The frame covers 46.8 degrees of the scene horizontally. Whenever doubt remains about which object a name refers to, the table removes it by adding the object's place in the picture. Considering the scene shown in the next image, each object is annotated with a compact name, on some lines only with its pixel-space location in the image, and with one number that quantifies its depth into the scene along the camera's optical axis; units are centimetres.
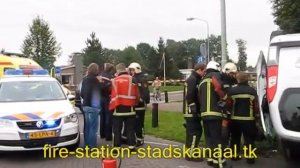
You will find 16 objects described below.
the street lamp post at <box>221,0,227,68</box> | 1045
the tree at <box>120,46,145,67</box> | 8041
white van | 437
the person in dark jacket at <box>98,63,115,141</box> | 796
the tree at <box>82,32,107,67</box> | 7160
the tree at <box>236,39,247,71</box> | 9480
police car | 637
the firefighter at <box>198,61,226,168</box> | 584
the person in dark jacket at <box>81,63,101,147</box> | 724
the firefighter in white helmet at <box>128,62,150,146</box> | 729
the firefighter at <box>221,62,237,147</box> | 626
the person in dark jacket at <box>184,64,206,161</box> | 623
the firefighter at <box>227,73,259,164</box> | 610
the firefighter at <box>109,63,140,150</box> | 699
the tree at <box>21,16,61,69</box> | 3117
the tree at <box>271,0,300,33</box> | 908
